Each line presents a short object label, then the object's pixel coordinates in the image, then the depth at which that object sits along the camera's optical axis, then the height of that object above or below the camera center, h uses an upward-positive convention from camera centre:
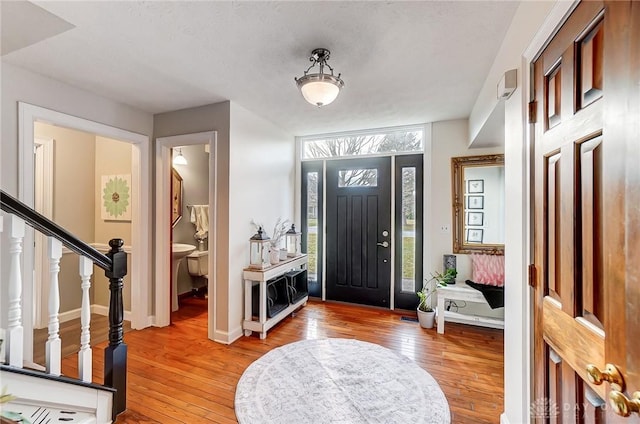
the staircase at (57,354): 1.40 -0.79
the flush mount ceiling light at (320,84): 2.04 +0.94
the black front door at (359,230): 4.06 -0.26
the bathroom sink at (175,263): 3.70 -0.68
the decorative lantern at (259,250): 3.21 -0.44
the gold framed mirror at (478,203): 3.43 +0.12
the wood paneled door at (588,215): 0.73 -0.01
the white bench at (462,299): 3.19 -1.03
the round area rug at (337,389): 1.88 -1.35
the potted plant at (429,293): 3.38 -1.04
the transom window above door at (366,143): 3.94 +1.04
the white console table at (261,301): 3.10 -0.98
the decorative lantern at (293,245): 4.15 -0.50
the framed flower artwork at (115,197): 3.63 +0.20
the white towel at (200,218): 4.59 -0.10
